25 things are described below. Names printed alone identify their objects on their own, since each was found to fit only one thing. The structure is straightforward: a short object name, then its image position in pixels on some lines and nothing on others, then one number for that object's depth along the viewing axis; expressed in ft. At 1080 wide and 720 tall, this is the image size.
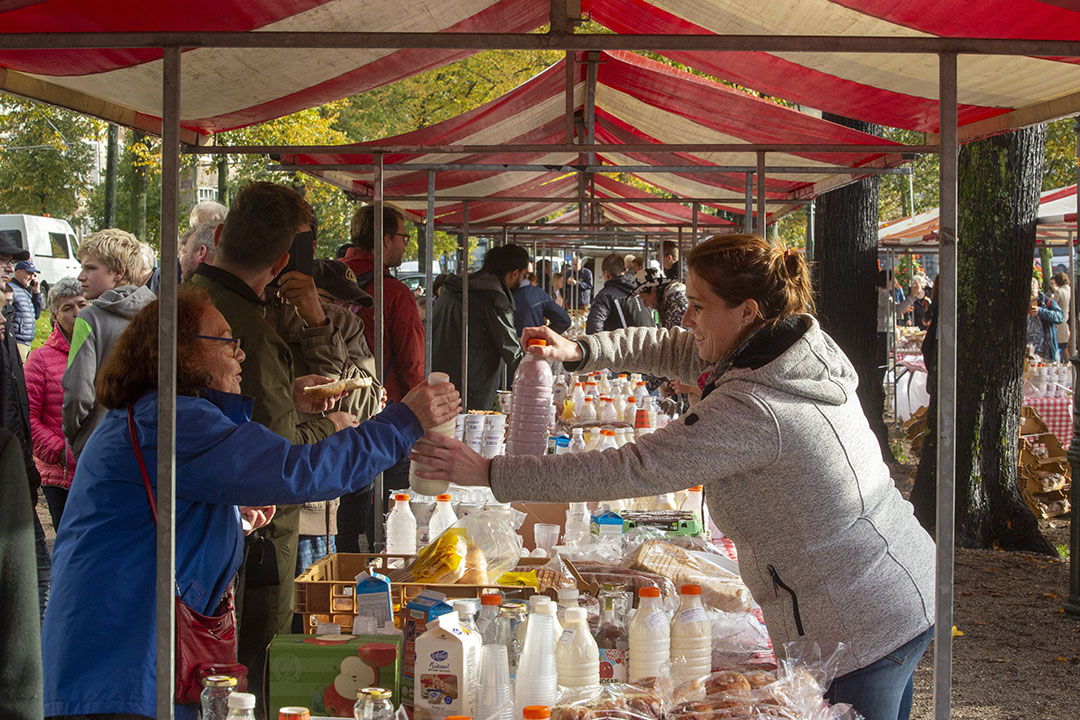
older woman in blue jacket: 8.42
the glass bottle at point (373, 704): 7.26
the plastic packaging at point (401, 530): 14.05
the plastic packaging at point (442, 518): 14.30
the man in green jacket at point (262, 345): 11.55
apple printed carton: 8.44
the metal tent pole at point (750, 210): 19.49
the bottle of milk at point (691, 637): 9.51
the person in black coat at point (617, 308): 38.14
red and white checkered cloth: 35.40
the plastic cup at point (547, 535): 14.49
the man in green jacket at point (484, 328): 28.81
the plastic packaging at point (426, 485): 9.50
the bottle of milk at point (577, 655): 8.85
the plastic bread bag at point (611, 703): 8.09
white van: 93.91
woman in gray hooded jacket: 8.32
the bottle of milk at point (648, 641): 9.34
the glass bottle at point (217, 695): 7.51
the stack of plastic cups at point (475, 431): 19.54
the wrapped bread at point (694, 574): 11.76
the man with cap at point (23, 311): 44.04
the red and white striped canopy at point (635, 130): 17.74
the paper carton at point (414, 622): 8.65
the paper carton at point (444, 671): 8.29
